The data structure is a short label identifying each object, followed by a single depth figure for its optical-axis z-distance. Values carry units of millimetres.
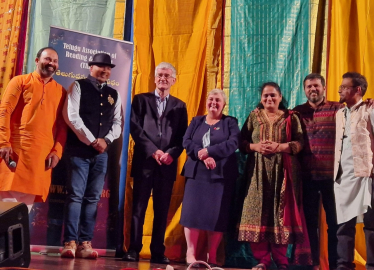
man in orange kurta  3516
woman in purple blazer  3633
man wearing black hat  3697
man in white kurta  3270
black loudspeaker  1981
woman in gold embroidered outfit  3508
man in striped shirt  3598
